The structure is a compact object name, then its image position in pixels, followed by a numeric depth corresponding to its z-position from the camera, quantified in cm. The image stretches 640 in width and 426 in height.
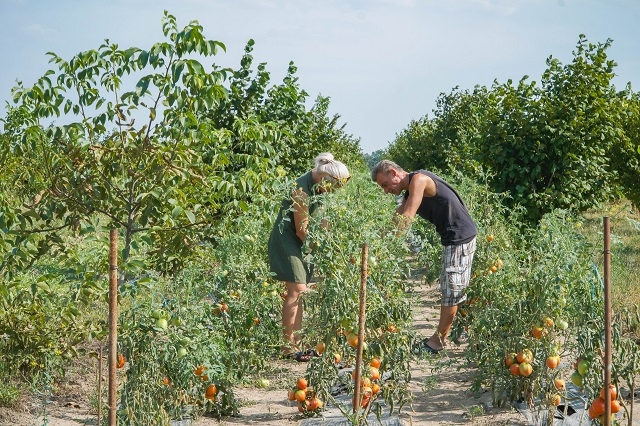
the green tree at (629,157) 1253
